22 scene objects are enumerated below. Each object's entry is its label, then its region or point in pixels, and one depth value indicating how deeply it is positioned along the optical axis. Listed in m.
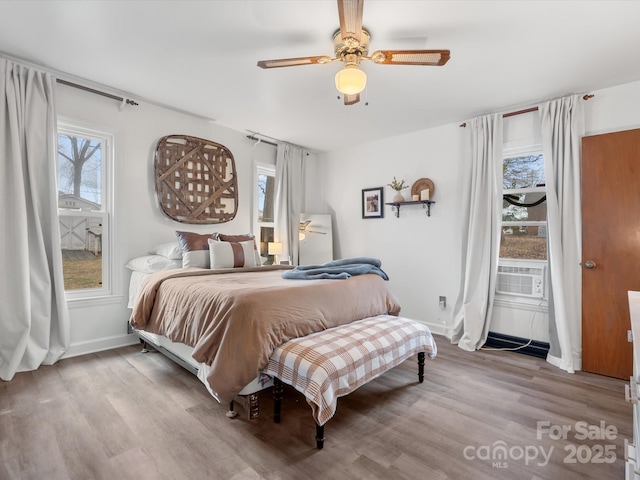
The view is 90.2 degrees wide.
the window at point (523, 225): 3.36
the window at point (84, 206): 3.01
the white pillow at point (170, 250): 3.15
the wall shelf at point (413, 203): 3.97
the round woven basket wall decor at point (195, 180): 3.52
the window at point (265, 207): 4.57
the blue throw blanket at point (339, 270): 2.69
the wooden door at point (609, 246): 2.68
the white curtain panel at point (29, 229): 2.53
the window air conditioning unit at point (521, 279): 3.33
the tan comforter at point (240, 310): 1.86
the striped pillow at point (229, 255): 3.13
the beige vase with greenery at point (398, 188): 4.14
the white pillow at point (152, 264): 3.02
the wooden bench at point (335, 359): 1.70
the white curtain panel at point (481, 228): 3.41
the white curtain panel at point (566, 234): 2.94
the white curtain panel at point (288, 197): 4.61
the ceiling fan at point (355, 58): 1.93
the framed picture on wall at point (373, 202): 4.50
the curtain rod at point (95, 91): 2.86
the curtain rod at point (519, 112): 3.26
